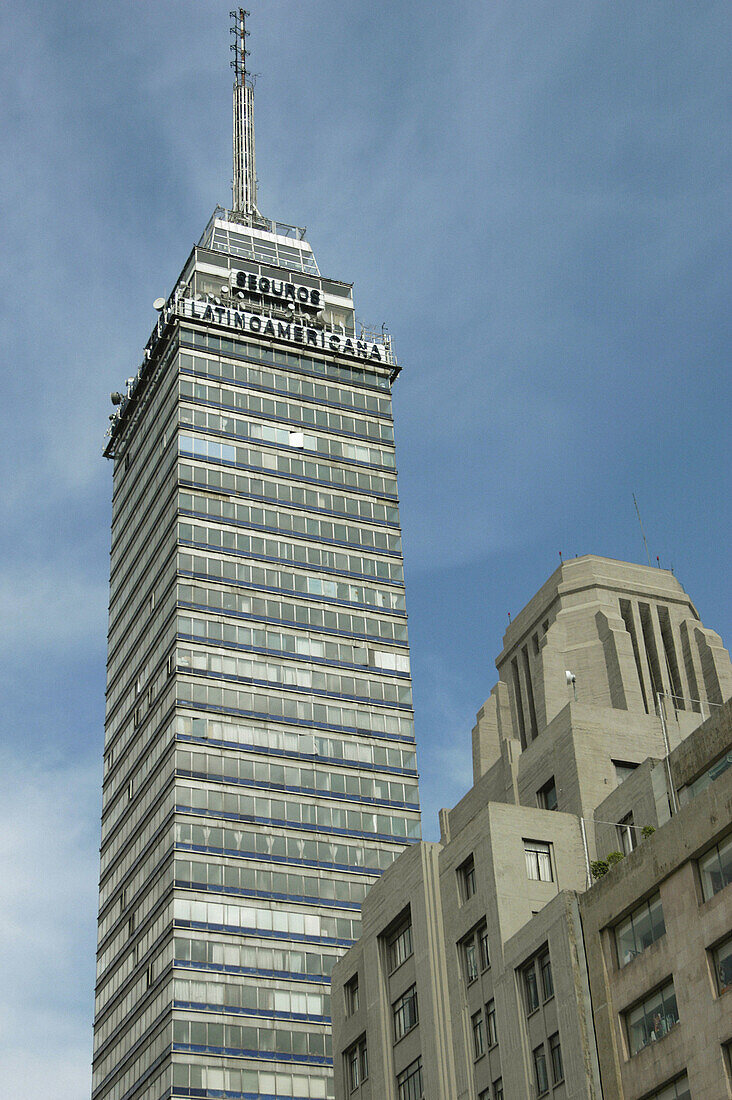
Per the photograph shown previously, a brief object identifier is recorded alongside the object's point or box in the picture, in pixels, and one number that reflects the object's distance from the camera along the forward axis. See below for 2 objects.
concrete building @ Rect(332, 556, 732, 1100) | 67.00
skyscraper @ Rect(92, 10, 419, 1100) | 132.75
